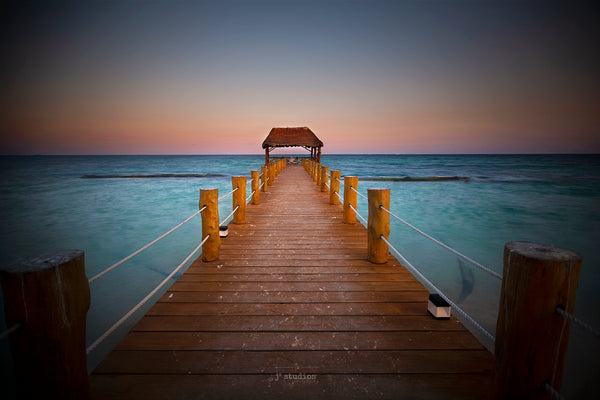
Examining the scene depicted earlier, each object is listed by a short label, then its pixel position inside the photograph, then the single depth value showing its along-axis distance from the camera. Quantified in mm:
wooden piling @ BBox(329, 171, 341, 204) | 7086
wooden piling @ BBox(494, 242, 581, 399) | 1077
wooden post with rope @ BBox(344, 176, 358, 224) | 5113
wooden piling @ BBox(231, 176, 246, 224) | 5084
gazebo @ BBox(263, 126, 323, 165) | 20641
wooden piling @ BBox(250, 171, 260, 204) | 7006
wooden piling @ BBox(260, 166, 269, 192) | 9273
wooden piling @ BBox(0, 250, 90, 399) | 1031
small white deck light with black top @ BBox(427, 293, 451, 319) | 2168
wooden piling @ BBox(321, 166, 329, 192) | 9375
